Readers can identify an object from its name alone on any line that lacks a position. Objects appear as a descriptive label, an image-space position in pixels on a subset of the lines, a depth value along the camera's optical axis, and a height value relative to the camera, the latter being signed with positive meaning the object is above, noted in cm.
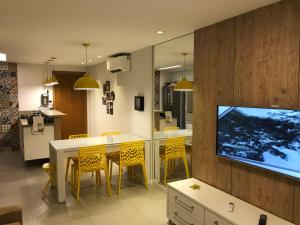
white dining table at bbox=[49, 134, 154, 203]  355 -75
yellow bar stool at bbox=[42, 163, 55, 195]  373 -115
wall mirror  343 -13
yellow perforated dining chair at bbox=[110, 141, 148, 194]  389 -91
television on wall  201 -35
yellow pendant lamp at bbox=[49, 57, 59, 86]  556 +42
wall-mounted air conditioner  472 +70
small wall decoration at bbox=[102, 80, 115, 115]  579 +5
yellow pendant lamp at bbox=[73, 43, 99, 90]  382 +25
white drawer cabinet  219 -105
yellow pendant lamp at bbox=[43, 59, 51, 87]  587 +44
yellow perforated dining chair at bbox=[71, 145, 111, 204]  356 -92
